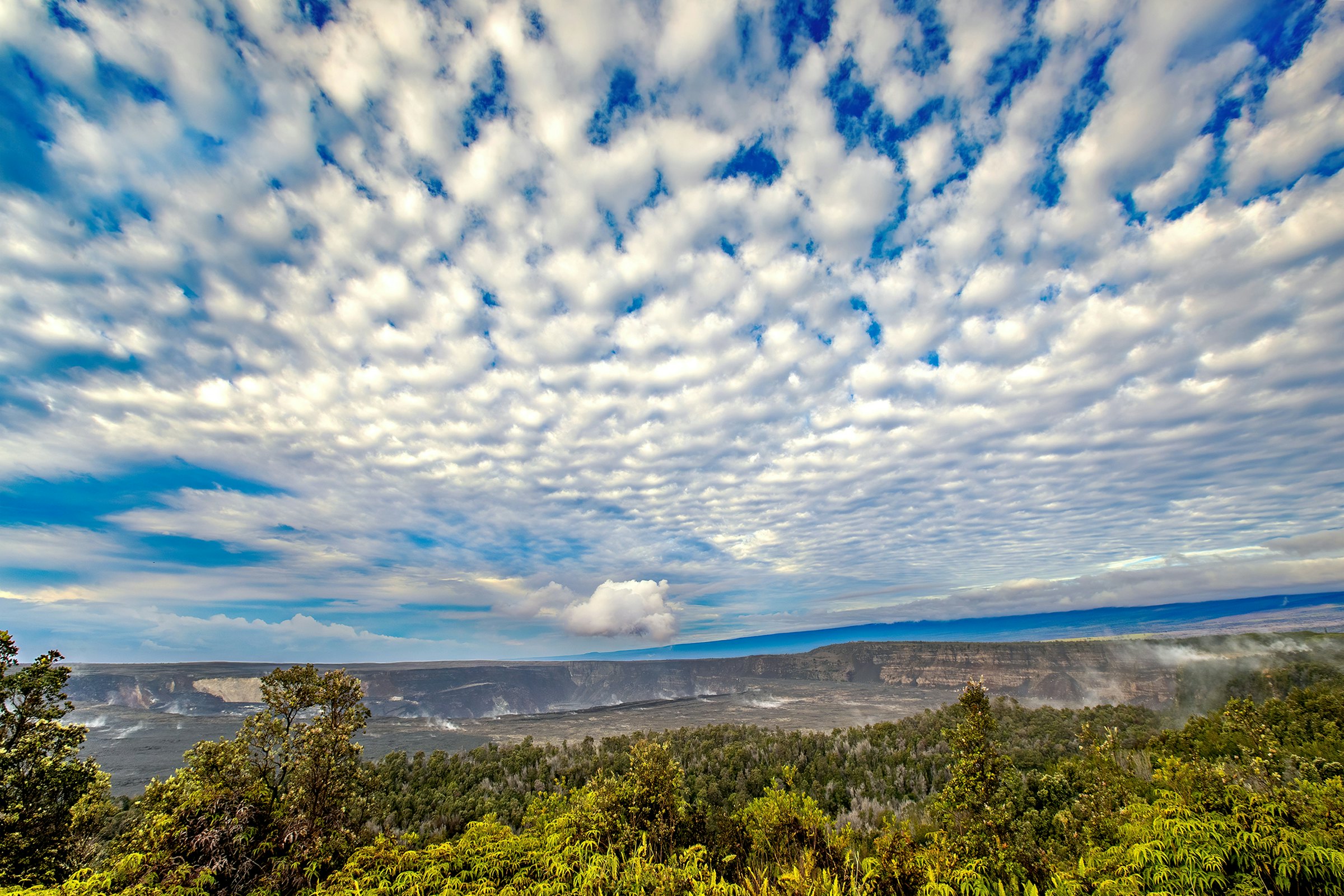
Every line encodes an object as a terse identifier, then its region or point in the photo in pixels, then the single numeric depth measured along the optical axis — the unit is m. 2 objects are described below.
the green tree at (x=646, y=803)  14.41
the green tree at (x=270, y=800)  10.57
